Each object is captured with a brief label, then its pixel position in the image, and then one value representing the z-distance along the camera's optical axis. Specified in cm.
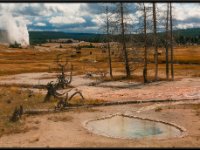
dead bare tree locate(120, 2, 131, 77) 4788
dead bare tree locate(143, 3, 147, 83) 4284
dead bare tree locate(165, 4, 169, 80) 4579
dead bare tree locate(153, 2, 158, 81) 4384
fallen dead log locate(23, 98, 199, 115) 2193
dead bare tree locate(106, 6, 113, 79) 5188
